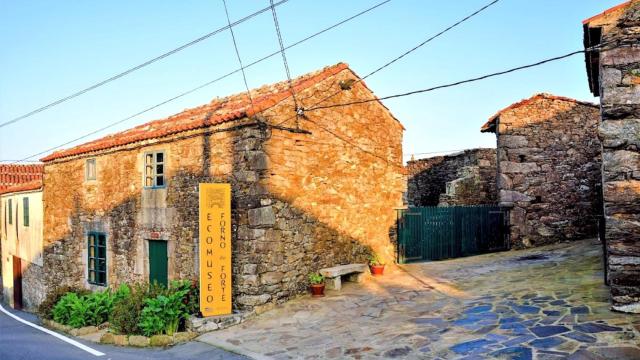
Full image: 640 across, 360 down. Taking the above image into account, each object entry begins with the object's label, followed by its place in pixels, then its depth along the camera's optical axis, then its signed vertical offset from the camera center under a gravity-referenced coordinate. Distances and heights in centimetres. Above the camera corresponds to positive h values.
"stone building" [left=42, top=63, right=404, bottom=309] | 970 -3
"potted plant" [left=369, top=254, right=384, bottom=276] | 1212 -233
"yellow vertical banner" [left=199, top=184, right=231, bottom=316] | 908 -133
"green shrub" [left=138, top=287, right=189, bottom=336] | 869 -258
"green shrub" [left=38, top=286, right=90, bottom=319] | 1242 -319
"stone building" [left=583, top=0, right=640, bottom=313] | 651 +49
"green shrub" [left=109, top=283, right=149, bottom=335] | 895 -263
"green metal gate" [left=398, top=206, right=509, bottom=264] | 1370 -161
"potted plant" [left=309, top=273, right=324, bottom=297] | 1030 -236
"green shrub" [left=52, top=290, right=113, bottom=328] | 1086 -308
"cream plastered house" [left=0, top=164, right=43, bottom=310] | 1831 -257
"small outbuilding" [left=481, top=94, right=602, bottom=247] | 1466 +27
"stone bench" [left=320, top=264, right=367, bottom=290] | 1074 -220
